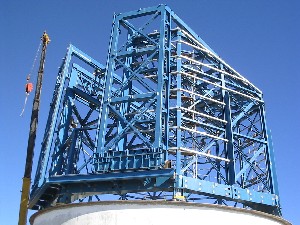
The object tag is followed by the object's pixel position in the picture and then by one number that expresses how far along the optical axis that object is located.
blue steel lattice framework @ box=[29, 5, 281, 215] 24.64
